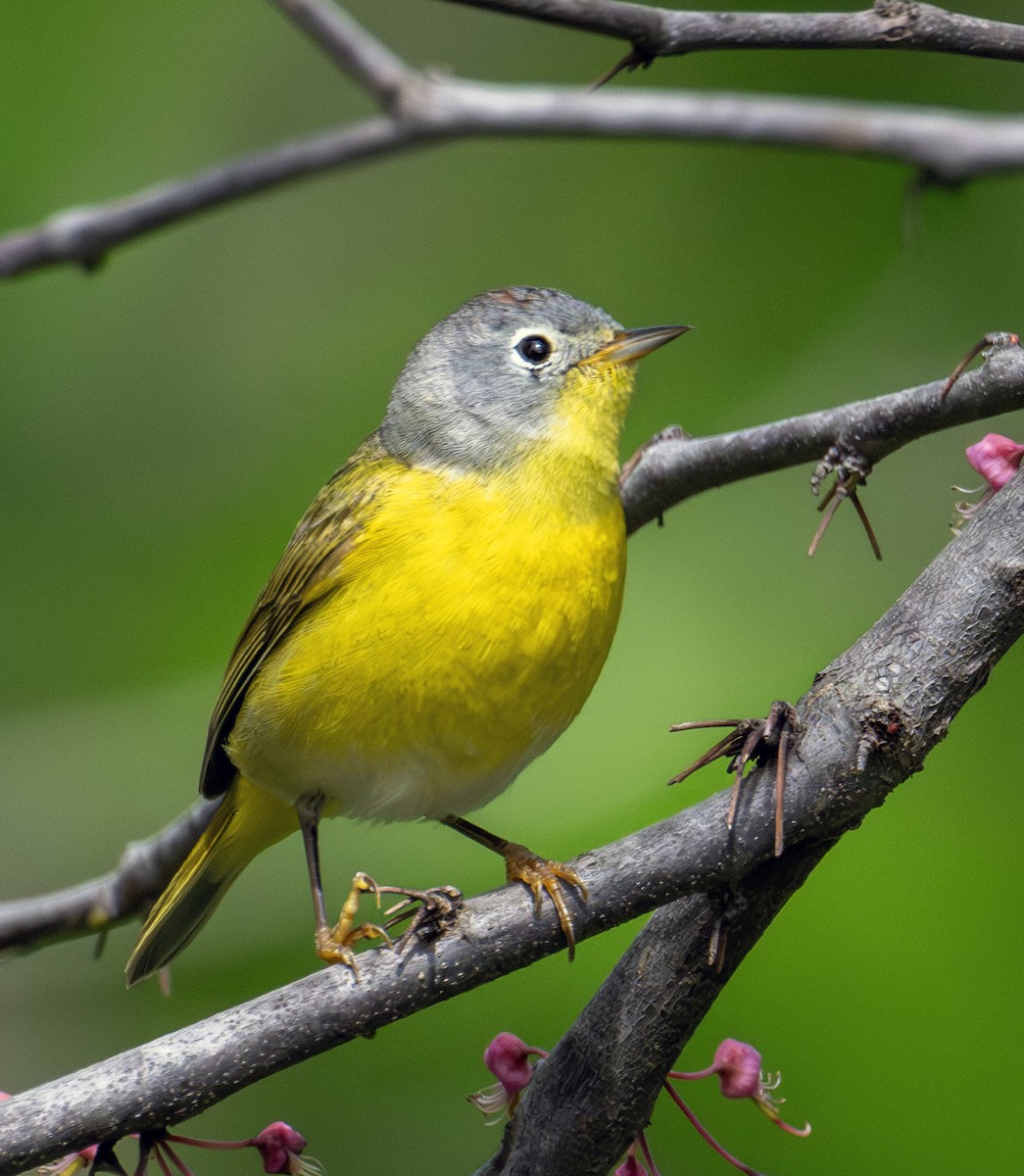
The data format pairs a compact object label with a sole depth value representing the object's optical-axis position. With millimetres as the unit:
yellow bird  7258
